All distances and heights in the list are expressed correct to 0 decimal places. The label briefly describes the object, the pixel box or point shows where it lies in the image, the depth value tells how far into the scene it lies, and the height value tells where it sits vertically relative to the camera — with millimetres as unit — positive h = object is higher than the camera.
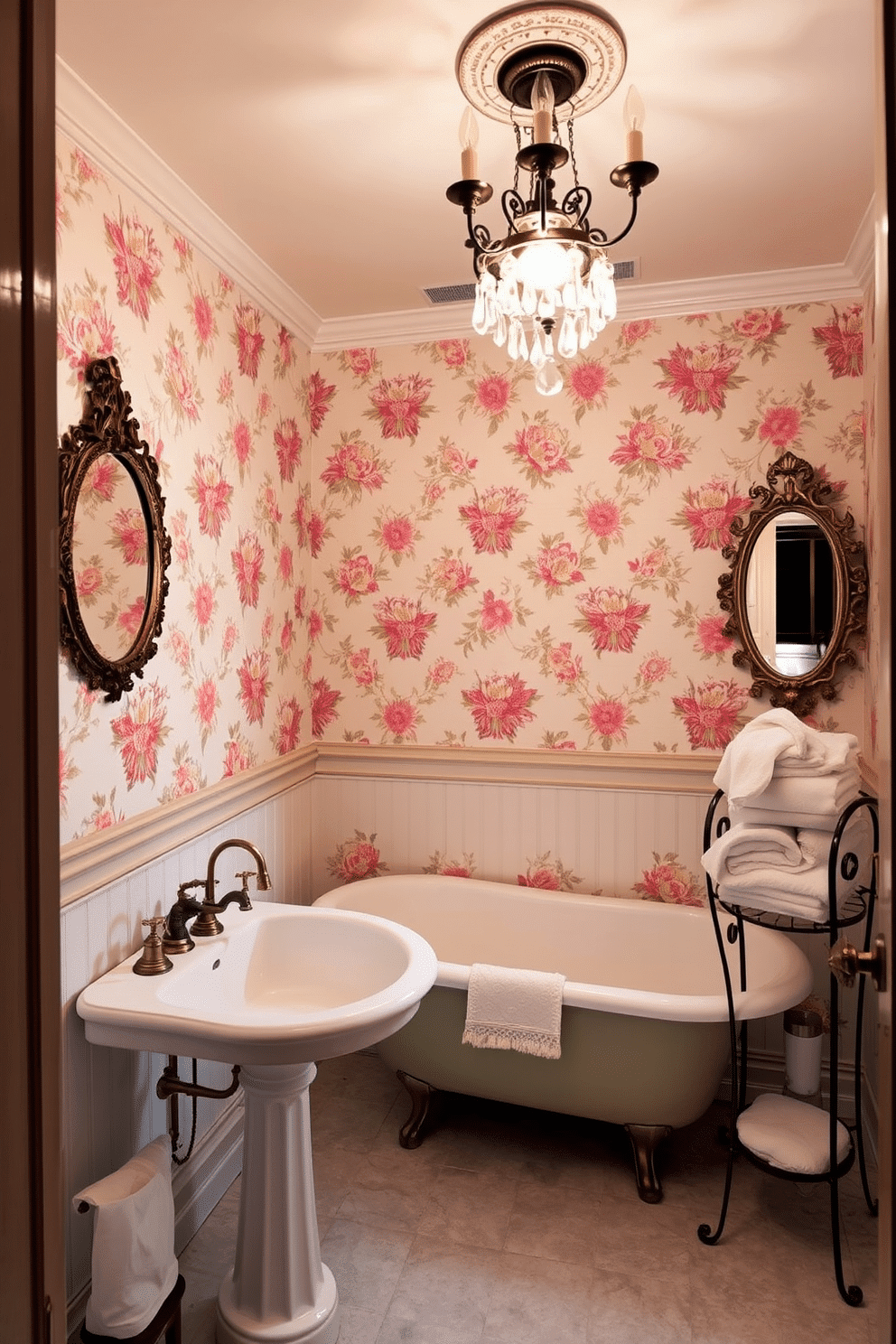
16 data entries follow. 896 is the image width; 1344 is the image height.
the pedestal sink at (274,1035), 1626 -765
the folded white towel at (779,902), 1989 -579
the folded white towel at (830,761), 2049 -248
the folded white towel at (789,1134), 2072 -1183
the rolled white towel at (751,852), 2057 -467
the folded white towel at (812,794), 2023 -322
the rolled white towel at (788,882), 2002 -528
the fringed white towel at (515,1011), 2246 -924
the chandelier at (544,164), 1507 +882
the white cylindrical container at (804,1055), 2408 -1113
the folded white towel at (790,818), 2037 -386
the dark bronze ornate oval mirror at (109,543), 1790 +272
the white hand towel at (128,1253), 1644 -1149
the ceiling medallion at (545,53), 1513 +1123
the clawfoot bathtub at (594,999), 2230 -975
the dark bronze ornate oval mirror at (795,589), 2672 +220
